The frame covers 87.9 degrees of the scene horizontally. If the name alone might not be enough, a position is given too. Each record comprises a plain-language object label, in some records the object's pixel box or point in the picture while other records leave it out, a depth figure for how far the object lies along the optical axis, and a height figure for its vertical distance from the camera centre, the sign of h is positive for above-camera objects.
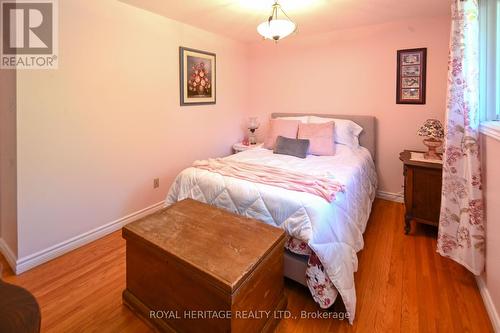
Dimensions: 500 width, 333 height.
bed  1.53 -0.38
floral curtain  1.65 +0.07
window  1.62 +0.63
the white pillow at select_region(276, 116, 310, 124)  3.35 +0.51
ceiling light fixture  2.04 +1.05
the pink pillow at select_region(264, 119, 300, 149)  3.18 +0.35
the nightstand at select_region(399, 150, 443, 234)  2.30 -0.30
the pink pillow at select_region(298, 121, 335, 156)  2.91 +0.25
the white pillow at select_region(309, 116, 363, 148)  3.13 +0.32
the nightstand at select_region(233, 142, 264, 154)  3.77 +0.16
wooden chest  1.20 -0.57
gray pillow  2.89 +0.13
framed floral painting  3.10 +1.03
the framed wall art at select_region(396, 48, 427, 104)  2.91 +0.94
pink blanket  1.78 -0.15
